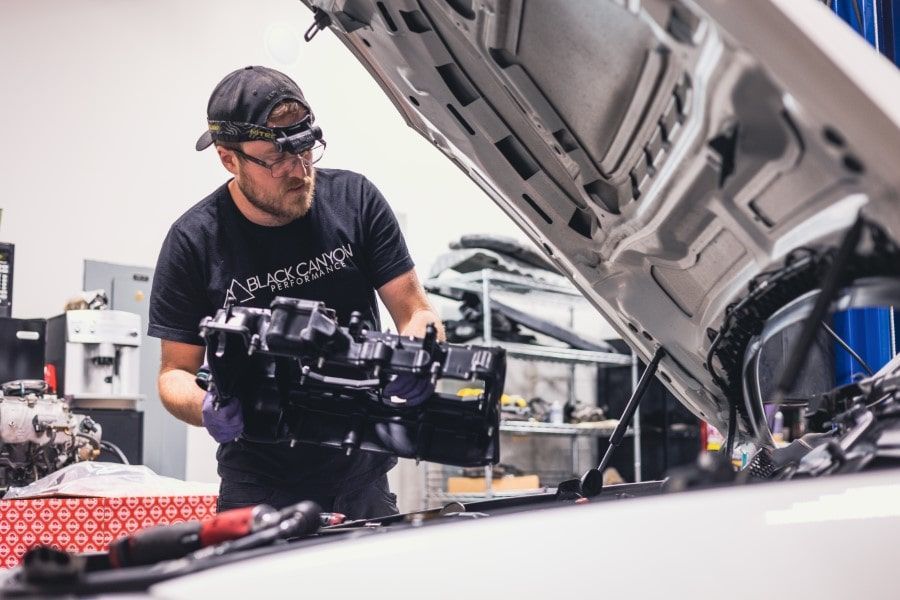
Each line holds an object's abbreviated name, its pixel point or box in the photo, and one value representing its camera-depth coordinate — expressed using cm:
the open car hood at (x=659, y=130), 96
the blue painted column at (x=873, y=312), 312
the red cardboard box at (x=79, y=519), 282
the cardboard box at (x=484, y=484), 554
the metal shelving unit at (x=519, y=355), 562
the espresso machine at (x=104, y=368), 399
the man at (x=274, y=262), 211
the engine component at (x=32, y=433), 329
